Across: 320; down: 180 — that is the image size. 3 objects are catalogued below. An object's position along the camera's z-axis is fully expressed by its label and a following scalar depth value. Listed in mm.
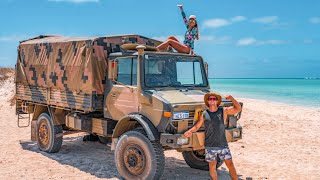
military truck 7896
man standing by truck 7355
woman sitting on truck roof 9727
